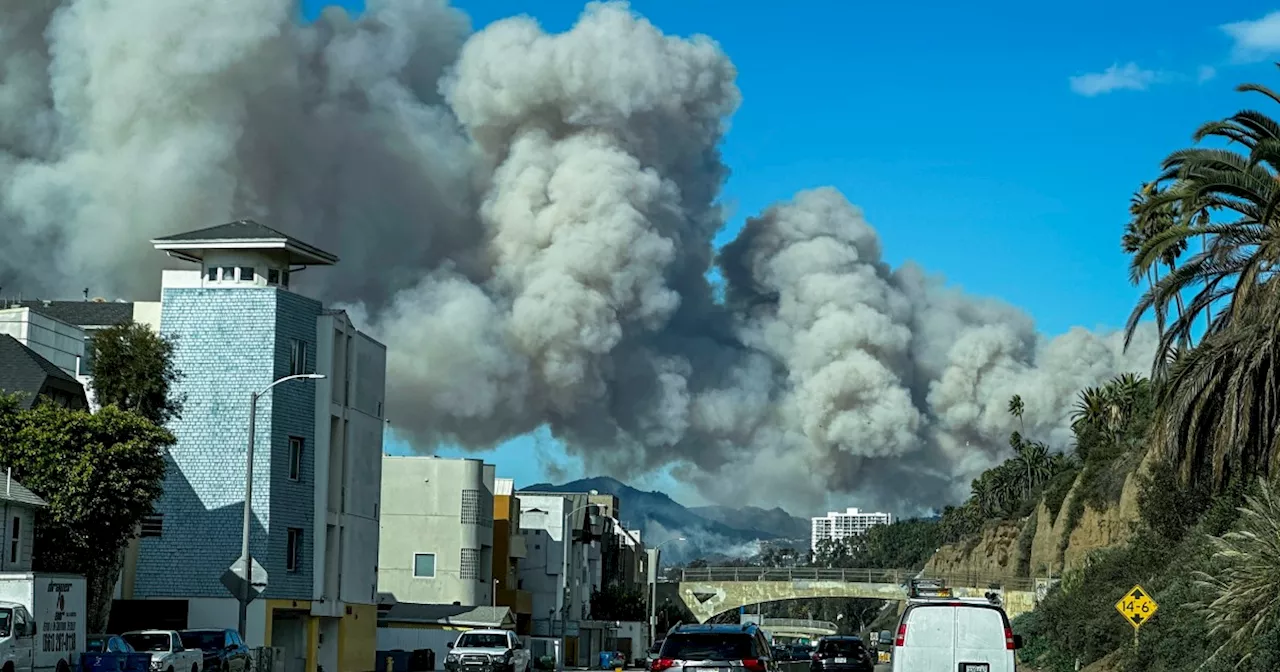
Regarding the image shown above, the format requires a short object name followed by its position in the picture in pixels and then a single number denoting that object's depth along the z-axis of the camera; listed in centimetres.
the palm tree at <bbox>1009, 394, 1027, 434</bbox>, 15988
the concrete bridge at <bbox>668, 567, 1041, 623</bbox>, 13288
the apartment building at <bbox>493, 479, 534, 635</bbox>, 9919
